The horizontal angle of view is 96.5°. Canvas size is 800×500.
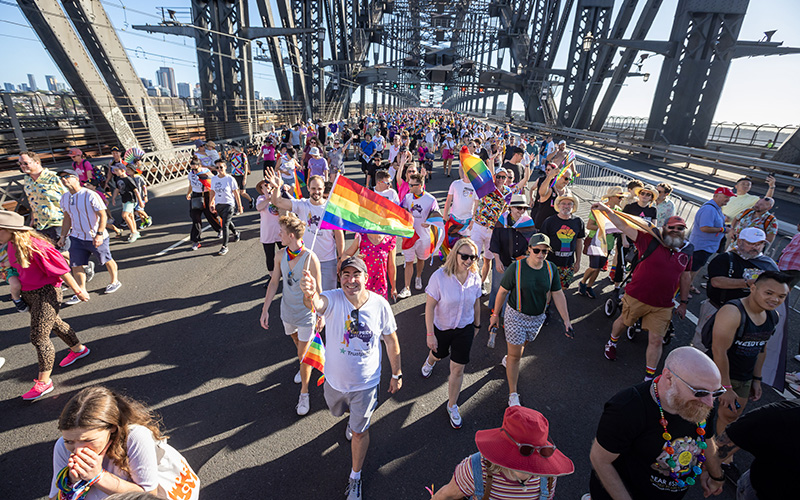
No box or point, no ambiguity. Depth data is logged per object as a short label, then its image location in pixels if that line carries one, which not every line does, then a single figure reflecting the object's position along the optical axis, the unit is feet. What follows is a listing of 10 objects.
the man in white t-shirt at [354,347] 8.98
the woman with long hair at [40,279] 12.08
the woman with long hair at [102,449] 5.84
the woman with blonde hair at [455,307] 11.30
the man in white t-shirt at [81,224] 17.87
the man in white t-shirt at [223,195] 25.21
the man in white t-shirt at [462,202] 20.48
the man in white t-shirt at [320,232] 15.31
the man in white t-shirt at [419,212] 19.65
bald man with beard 6.28
